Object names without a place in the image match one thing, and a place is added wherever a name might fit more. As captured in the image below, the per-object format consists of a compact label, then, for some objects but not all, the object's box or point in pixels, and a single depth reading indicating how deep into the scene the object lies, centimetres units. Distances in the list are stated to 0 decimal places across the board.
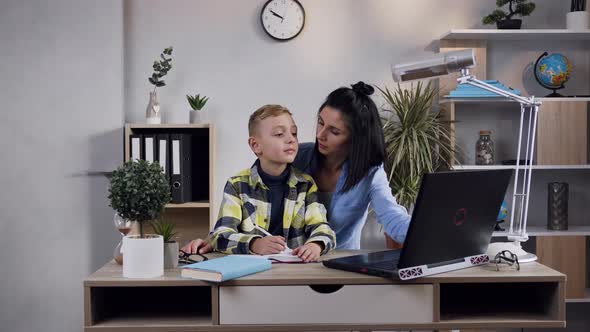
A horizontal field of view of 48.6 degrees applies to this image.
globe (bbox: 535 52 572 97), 372
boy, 202
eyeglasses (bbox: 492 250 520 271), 167
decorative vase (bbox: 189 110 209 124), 374
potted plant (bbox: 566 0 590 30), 373
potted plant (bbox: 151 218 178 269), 172
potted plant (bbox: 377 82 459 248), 354
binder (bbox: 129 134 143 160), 361
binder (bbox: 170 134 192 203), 358
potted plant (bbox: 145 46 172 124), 371
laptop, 151
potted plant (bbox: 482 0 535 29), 371
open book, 180
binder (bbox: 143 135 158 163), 359
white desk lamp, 179
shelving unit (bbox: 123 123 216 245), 371
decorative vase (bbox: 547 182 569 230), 371
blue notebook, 154
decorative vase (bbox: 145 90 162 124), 370
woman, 227
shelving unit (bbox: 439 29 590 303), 362
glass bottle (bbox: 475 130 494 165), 374
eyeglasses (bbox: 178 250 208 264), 183
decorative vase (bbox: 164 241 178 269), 172
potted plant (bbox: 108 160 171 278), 159
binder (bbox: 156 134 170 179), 358
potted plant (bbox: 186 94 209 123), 375
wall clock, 393
